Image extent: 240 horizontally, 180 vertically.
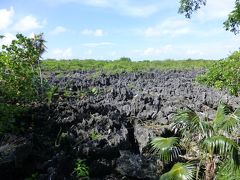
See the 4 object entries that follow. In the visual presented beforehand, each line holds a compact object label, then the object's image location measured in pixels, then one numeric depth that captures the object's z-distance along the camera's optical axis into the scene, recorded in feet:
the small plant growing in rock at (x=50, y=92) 18.26
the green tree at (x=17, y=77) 13.86
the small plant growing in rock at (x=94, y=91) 21.15
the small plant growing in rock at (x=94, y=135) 13.53
